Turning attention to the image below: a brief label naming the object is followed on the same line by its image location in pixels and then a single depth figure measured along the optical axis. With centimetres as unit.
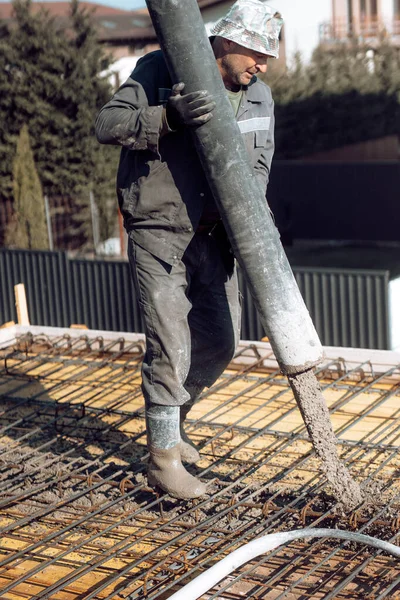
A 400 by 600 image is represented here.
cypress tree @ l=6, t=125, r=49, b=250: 1506
